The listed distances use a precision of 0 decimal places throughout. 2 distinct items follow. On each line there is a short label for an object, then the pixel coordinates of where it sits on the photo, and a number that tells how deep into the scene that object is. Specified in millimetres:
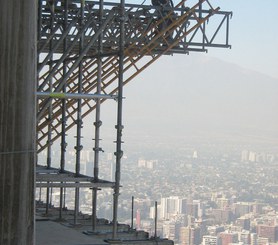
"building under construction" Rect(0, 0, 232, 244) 4851
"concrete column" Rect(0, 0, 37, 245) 4809
